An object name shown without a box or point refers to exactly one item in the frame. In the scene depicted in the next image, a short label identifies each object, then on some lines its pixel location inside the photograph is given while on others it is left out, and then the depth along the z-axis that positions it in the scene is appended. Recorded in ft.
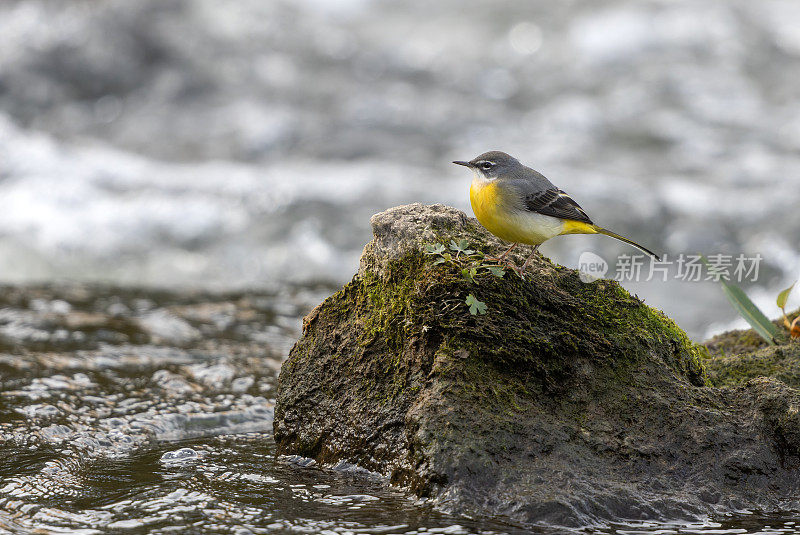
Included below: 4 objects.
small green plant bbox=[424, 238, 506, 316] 27.38
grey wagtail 29.84
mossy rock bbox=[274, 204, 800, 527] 25.16
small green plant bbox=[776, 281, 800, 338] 37.14
